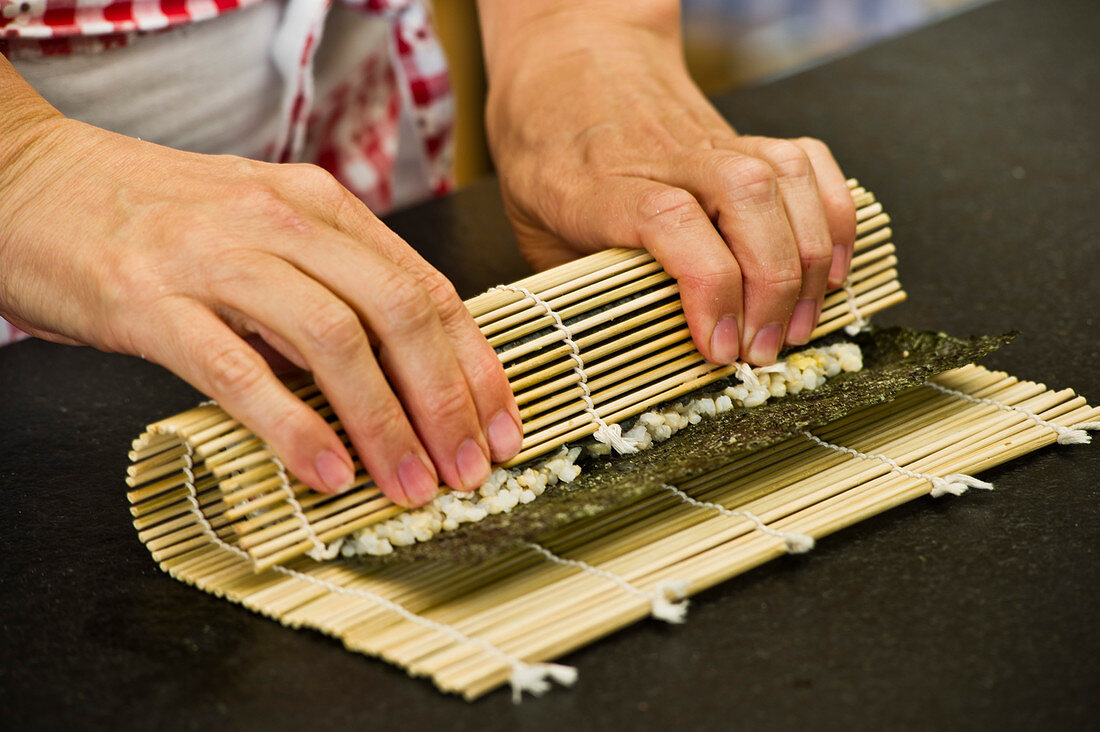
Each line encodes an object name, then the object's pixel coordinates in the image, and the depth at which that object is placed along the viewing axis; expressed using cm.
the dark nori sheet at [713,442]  87
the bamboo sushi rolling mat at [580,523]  85
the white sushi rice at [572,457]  88
